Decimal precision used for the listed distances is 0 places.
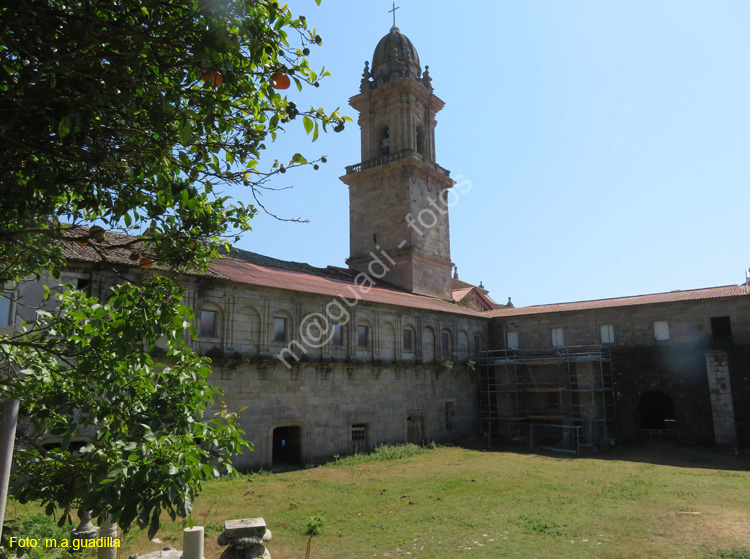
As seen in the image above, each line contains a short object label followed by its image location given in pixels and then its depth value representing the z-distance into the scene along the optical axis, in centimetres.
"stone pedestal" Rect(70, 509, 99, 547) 852
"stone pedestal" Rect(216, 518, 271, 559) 844
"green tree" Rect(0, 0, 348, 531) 344
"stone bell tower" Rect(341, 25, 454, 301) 3144
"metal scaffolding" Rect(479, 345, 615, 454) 2431
